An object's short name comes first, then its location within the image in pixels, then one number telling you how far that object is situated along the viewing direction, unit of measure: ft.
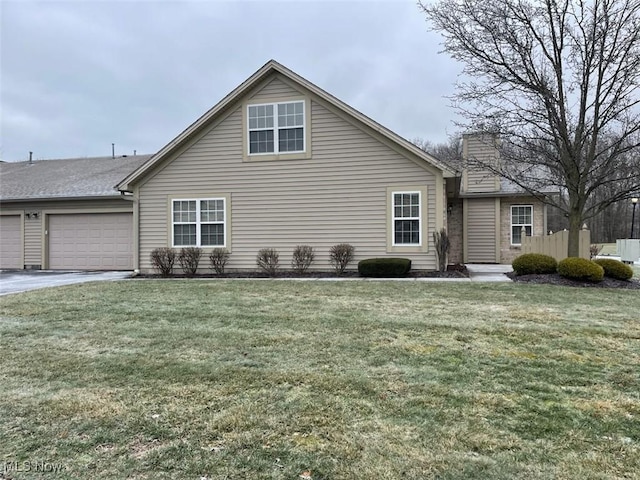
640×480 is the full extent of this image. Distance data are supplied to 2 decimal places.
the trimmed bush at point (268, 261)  43.21
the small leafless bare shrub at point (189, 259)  43.88
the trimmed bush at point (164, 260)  44.11
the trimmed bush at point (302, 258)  42.45
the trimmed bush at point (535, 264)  37.68
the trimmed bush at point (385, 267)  38.63
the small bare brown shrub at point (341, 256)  41.47
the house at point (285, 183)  41.06
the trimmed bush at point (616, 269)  36.35
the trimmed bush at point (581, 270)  34.47
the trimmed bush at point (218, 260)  44.01
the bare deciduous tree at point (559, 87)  37.29
